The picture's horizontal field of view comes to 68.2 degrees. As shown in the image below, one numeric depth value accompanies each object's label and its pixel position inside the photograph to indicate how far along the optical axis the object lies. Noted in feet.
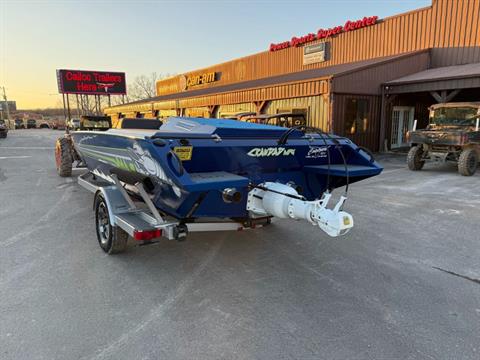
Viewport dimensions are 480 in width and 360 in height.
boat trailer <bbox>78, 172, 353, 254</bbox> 9.86
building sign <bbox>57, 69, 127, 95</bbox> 117.60
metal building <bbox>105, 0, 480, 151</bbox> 46.52
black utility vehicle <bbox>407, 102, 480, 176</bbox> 32.63
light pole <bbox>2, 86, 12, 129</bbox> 212.64
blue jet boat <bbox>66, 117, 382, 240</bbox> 9.84
